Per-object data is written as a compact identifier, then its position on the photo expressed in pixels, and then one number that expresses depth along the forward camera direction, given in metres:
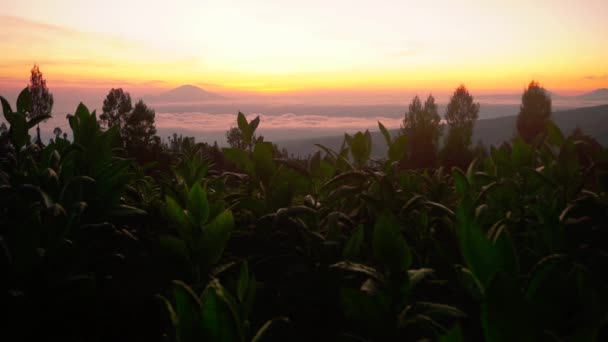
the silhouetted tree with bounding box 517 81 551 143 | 71.00
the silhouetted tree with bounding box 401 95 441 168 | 41.09
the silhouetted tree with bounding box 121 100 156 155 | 66.11
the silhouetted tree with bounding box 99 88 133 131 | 69.25
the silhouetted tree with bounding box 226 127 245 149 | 78.72
